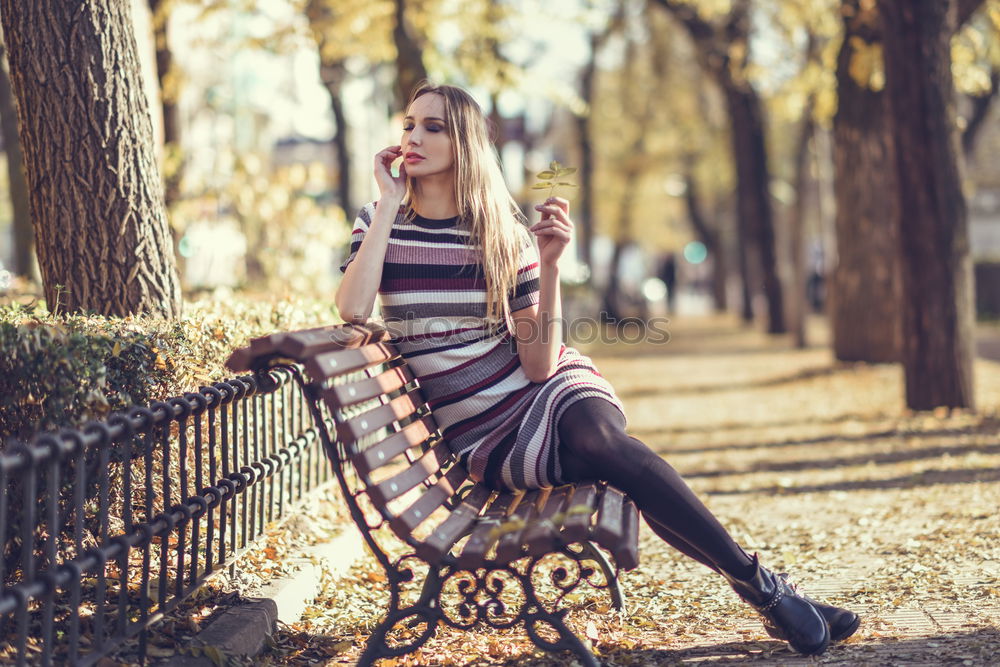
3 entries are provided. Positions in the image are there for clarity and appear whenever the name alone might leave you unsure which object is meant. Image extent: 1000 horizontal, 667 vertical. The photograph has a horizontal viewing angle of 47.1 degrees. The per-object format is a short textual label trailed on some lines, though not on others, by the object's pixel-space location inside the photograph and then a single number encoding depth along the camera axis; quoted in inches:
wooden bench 126.0
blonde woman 143.1
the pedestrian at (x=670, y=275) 1412.4
